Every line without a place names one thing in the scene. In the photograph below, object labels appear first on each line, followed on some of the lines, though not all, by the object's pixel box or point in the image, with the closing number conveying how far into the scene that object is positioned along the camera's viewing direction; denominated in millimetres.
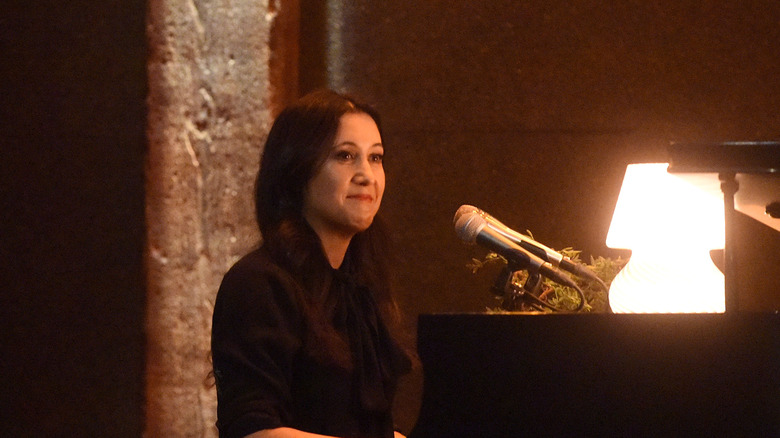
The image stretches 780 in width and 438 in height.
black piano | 6539
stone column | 7675
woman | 6742
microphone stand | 6956
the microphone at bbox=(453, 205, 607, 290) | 6908
